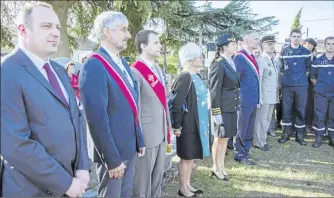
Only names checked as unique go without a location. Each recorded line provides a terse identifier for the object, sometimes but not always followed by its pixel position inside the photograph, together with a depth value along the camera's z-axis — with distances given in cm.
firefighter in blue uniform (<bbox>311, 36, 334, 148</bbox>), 594
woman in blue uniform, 405
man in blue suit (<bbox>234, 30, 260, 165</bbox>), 491
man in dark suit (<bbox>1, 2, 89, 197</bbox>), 155
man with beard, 219
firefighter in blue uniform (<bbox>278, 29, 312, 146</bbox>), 595
